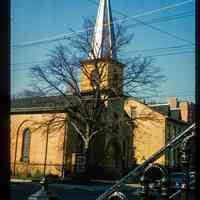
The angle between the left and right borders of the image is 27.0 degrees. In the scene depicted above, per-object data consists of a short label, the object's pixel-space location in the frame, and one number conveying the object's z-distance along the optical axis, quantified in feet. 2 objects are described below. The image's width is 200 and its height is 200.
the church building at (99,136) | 73.51
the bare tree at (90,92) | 70.49
